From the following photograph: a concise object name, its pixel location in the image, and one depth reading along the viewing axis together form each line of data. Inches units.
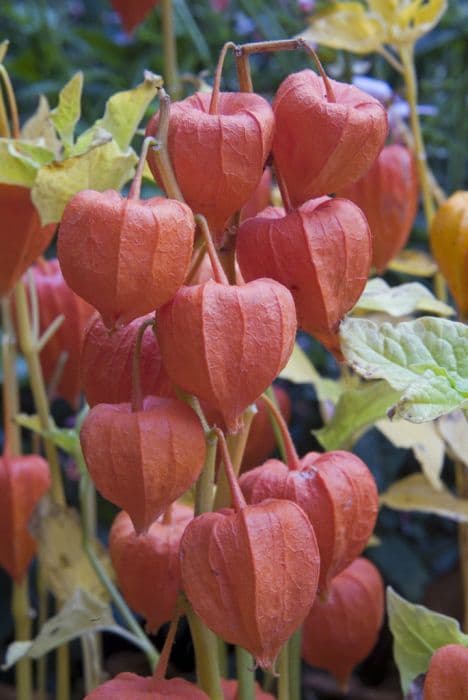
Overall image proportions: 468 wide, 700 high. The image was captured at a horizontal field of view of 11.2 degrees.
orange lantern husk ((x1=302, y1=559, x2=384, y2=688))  39.3
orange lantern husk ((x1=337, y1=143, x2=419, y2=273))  43.0
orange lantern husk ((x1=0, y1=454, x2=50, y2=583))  42.1
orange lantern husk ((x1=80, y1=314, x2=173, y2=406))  33.8
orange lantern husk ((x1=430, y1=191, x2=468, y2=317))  40.2
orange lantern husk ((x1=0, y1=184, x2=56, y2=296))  38.4
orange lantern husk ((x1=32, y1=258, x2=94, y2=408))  42.2
